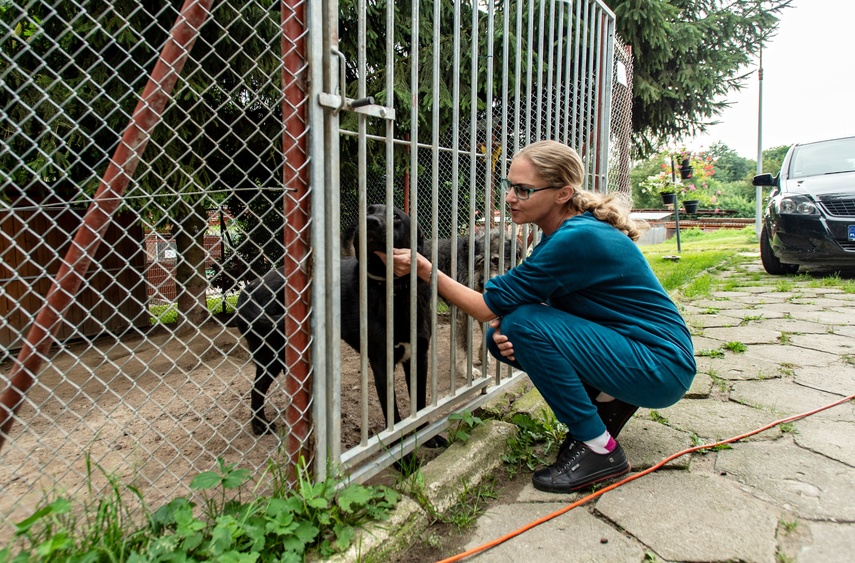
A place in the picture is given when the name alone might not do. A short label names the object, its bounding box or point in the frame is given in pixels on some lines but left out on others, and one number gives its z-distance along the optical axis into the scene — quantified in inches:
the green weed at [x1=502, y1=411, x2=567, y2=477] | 87.6
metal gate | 70.5
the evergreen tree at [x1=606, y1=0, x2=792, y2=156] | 327.9
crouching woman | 75.6
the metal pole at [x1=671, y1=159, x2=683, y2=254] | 503.6
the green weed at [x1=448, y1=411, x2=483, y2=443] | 90.7
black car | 233.8
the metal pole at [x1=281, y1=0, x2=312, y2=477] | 64.1
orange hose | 65.2
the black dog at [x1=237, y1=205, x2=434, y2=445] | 92.7
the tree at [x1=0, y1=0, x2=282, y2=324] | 162.6
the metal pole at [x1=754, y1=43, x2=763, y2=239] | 611.0
